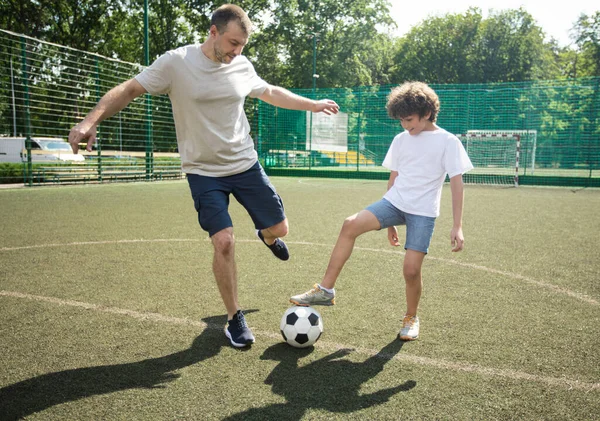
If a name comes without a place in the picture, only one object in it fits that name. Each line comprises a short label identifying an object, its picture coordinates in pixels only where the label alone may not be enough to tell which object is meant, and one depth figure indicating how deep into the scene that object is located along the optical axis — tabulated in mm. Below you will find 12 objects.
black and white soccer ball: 3082
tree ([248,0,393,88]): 36562
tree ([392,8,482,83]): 48312
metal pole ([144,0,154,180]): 18094
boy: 3387
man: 3271
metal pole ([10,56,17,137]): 13320
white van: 20797
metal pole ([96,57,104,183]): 16219
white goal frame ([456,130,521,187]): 18984
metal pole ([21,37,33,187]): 13680
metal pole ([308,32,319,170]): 23094
